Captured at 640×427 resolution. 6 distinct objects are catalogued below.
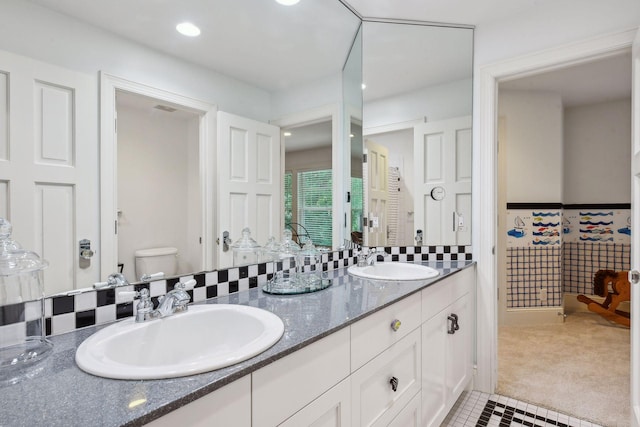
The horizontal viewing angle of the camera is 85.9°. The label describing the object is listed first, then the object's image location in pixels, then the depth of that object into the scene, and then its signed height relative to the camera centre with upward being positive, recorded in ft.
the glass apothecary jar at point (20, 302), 2.68 -0.75
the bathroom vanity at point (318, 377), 2.03 -1.27
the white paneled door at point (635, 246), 5.06 -0.52
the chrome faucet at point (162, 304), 3.29 -0.92
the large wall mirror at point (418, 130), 7.30 +1.77
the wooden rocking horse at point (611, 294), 10.79 -2.66
